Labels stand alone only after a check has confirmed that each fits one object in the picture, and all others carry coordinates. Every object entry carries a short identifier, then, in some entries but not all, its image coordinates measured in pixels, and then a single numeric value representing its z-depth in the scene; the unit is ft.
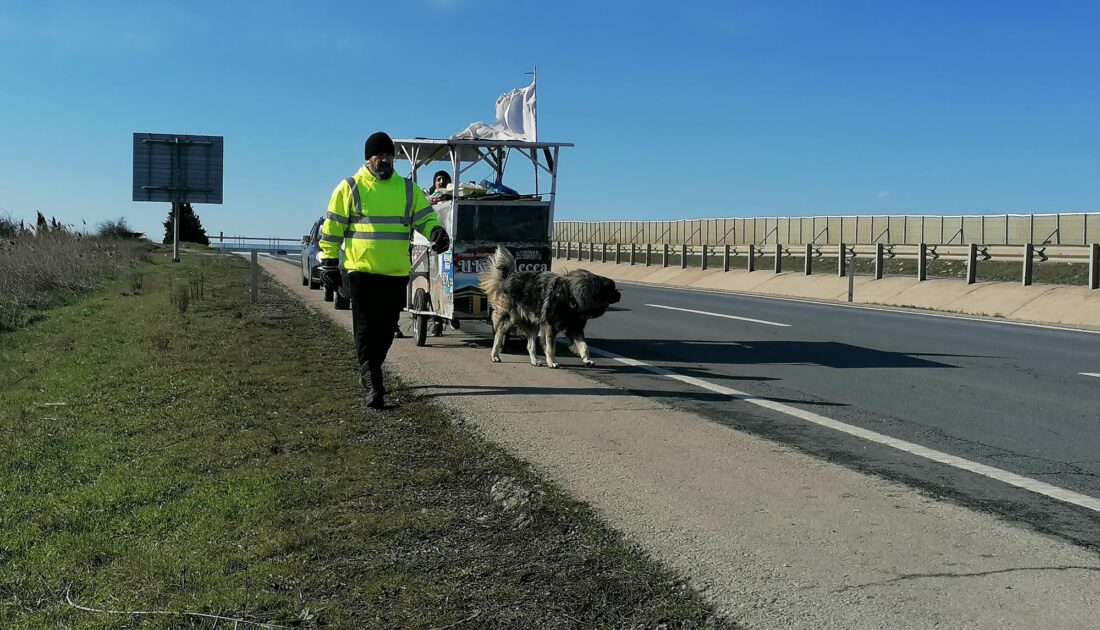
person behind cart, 45.16
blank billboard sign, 156.15
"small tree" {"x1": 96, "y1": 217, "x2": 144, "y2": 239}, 192.19
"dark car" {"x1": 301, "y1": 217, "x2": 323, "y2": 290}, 87.30
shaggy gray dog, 36.99
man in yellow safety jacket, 28.12
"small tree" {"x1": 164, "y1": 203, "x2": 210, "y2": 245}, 248.73
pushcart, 41.45
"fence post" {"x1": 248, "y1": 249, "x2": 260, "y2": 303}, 71.05
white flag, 45.65
